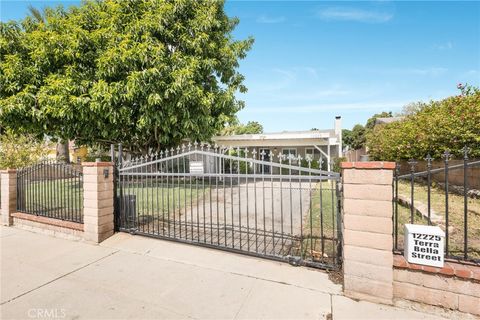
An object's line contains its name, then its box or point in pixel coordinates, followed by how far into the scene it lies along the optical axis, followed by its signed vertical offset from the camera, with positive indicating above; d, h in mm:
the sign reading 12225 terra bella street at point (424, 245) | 2714 -956
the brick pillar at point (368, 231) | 2871 -840
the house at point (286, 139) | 15841 +1178
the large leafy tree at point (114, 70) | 10148 +3655
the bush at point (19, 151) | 13117 +556
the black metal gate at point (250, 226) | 3840 -1498
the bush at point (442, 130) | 7672 +860
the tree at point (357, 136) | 44250 +3670
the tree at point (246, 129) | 37766 +5506
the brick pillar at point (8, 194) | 6328 -806
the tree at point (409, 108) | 29709 +5836
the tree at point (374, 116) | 43906 +7112
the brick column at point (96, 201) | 4926 -794
